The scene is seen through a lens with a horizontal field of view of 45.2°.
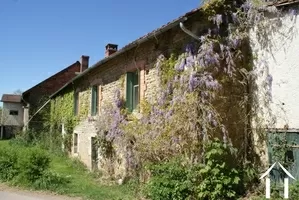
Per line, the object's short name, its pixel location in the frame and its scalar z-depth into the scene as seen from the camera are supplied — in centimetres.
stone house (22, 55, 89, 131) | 3019
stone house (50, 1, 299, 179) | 830
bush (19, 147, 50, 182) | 1150
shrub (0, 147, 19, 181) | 1250
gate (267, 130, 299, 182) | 781
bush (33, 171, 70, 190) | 1099
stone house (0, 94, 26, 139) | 4078
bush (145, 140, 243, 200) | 801
